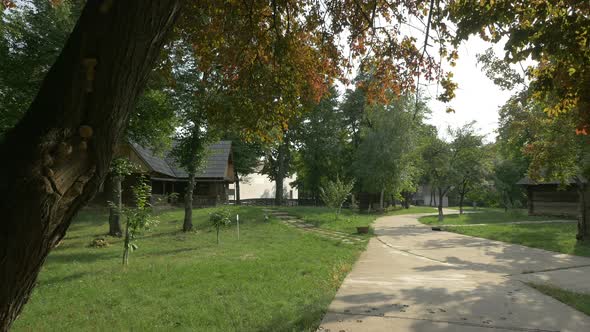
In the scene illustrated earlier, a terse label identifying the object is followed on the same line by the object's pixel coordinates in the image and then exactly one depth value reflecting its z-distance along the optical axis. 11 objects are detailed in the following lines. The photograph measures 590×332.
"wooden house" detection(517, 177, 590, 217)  28.61
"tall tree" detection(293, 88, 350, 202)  44.09
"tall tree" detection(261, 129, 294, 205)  43.19
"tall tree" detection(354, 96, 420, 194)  33.91
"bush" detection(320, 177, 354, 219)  25.72
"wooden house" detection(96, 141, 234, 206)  26.16
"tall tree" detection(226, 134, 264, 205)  42.00
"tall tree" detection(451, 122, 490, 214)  27.27
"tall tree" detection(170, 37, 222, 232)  16.53
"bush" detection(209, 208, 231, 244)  14.93
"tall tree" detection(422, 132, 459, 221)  26.98
